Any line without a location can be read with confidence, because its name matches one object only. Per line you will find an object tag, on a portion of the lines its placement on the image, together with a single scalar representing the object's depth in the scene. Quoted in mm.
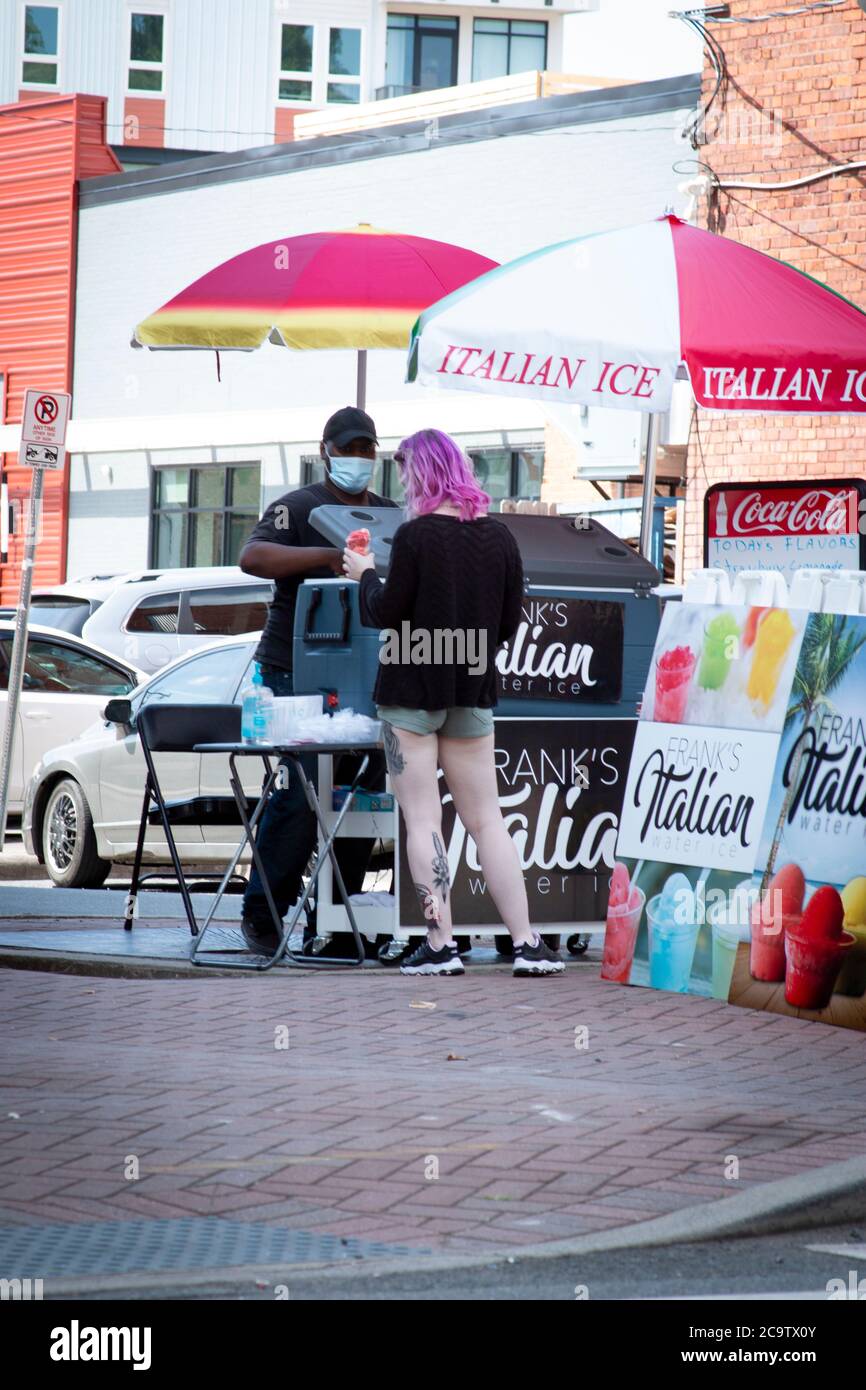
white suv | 27655
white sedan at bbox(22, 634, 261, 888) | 22228
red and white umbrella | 15459
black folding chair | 15286
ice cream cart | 14838
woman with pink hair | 13842
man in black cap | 14838
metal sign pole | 23253
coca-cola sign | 16426
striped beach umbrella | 18605
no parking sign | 24162
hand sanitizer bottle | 14636
